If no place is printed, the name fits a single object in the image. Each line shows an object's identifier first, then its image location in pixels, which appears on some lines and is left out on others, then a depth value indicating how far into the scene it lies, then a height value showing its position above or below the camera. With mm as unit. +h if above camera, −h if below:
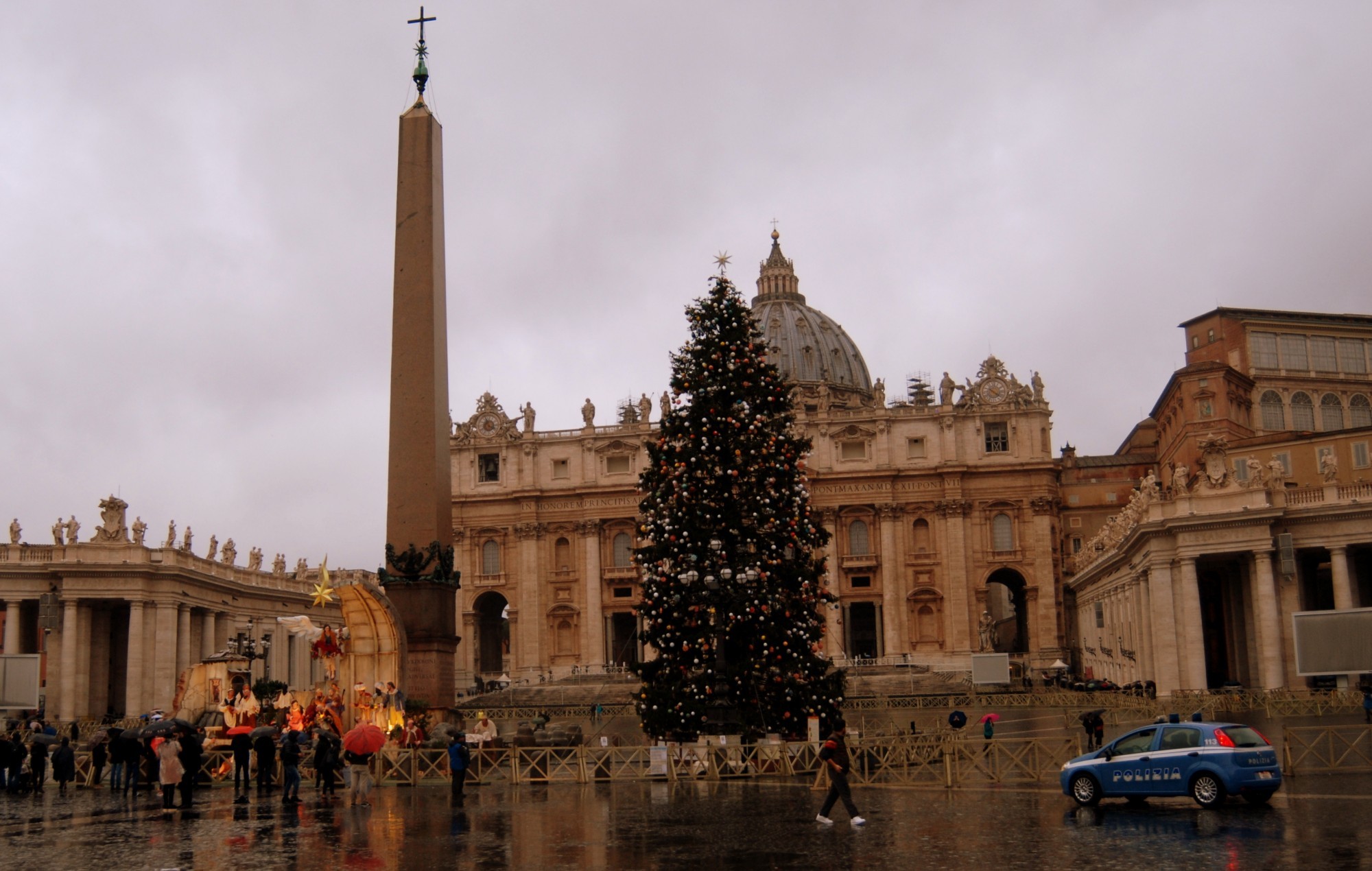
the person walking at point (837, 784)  16516 -1491
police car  17547 -1506
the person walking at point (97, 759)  27250 -1544
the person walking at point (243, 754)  24234 -1382
